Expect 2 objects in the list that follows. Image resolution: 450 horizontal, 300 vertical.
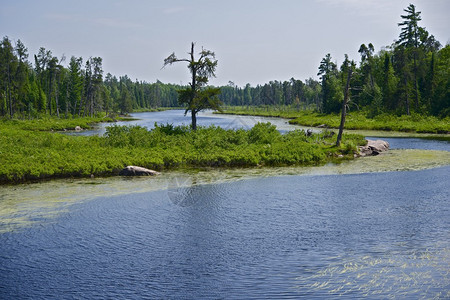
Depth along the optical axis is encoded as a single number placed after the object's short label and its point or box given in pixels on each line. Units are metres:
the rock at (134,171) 28.97
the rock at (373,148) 39.76
